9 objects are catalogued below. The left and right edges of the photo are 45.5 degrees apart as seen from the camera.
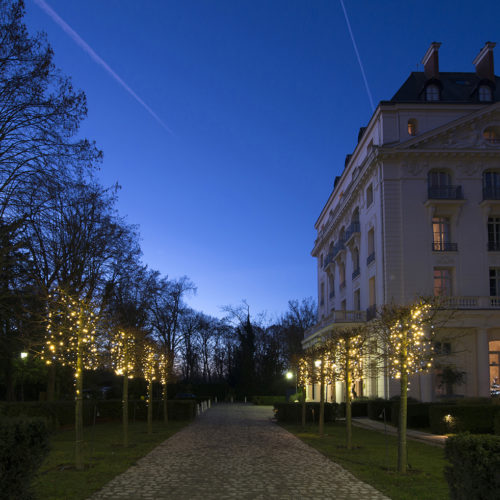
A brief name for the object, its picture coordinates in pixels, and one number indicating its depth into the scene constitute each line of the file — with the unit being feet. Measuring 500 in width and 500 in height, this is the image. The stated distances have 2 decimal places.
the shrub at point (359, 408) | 122.31
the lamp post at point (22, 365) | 122.83
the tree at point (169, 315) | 215.10
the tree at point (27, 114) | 53.21
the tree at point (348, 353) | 66.84
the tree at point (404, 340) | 47.39
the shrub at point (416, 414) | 92.53
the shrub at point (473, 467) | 22.99
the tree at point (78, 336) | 47.83
